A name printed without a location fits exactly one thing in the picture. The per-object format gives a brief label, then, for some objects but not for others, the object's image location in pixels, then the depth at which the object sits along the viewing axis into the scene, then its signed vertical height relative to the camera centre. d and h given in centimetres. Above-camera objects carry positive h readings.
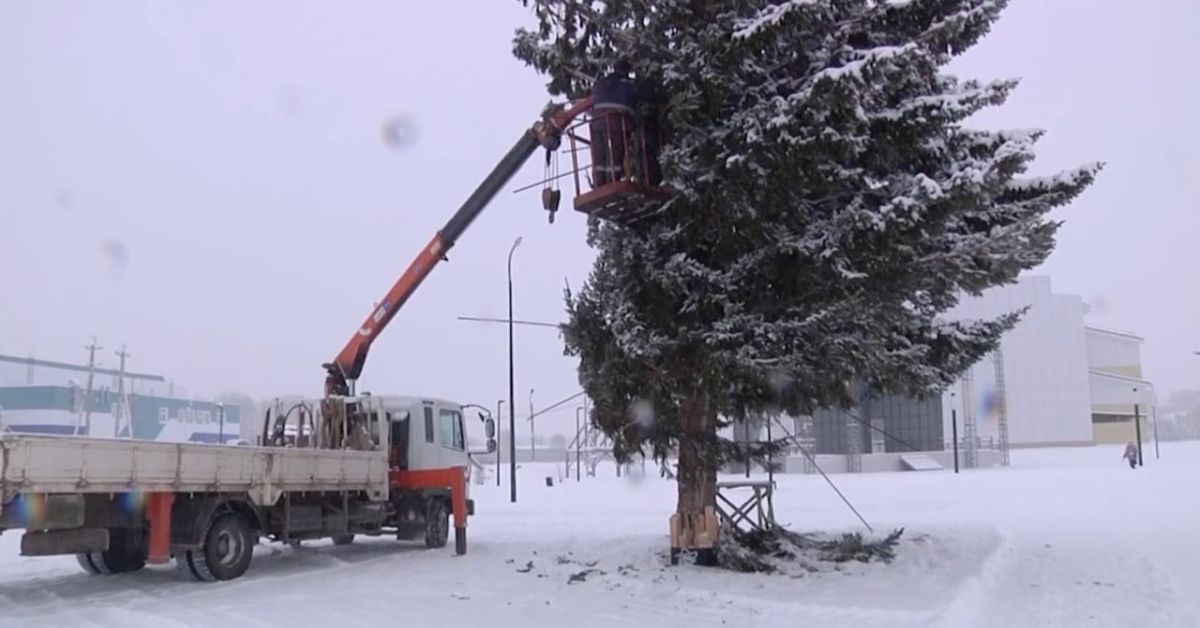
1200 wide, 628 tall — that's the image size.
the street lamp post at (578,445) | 5273 +49
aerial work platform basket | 1400 +375
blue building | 6450 +386
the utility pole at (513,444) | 3316 +39
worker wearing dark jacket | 1406 +440
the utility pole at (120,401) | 6206 +369
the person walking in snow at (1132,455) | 4772 -49
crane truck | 1183 -22
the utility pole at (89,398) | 5643 +354
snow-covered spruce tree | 1233 +287
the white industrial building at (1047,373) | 8194 +556
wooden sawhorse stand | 1517 -81
